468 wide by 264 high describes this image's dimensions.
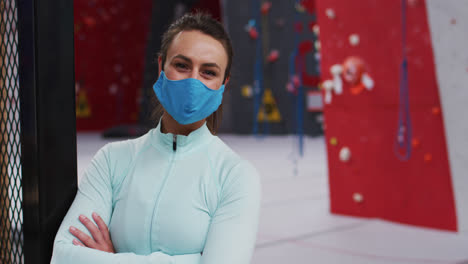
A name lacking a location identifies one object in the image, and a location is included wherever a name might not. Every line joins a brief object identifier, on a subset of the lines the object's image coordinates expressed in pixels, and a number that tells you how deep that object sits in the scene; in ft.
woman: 3.47
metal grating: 3.81
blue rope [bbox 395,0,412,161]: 10.05
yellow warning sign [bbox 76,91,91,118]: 41.27
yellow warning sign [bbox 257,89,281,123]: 36.52
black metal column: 3.55
